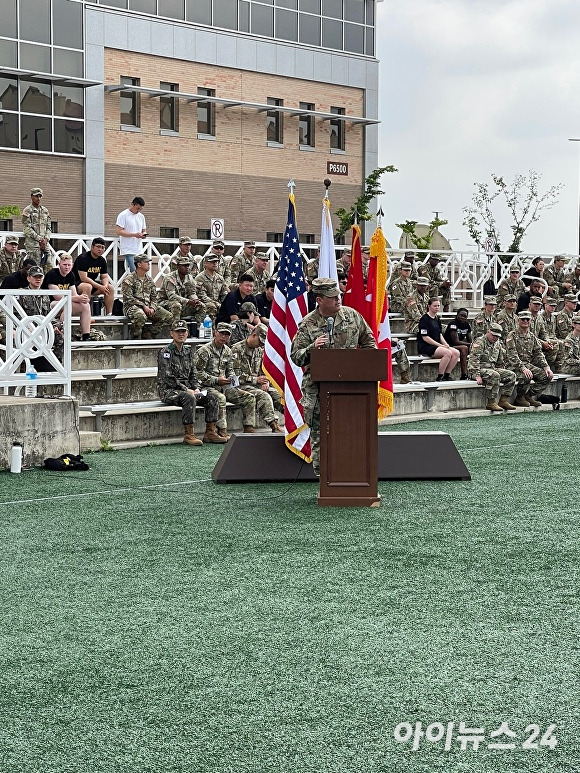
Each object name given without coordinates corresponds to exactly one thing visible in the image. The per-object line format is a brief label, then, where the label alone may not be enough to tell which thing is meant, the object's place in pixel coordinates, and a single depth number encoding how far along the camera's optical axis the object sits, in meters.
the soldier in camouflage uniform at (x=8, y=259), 19.91
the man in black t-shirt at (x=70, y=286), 18.31
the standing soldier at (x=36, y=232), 21.36
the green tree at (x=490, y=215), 55.00
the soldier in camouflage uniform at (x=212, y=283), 21.73
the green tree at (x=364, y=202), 41.49
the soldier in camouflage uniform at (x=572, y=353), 23.11
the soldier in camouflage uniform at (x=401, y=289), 24.94
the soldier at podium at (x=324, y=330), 11.40
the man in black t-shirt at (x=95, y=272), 20.39
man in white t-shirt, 22.75
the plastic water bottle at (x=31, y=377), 13.45
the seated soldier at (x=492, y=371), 20.81
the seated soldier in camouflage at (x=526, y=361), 21.30
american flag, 11.94
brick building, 36.59
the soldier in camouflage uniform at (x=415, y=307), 23.95
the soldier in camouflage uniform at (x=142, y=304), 20.11
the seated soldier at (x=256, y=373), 16.86
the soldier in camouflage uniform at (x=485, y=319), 22.97
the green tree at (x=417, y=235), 43.56
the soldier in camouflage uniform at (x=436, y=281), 27.71
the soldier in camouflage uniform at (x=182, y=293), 20.69
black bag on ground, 12.82
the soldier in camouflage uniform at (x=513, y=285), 27.36
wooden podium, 10.55
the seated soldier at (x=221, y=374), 16.52
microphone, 10.81
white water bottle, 12.52
